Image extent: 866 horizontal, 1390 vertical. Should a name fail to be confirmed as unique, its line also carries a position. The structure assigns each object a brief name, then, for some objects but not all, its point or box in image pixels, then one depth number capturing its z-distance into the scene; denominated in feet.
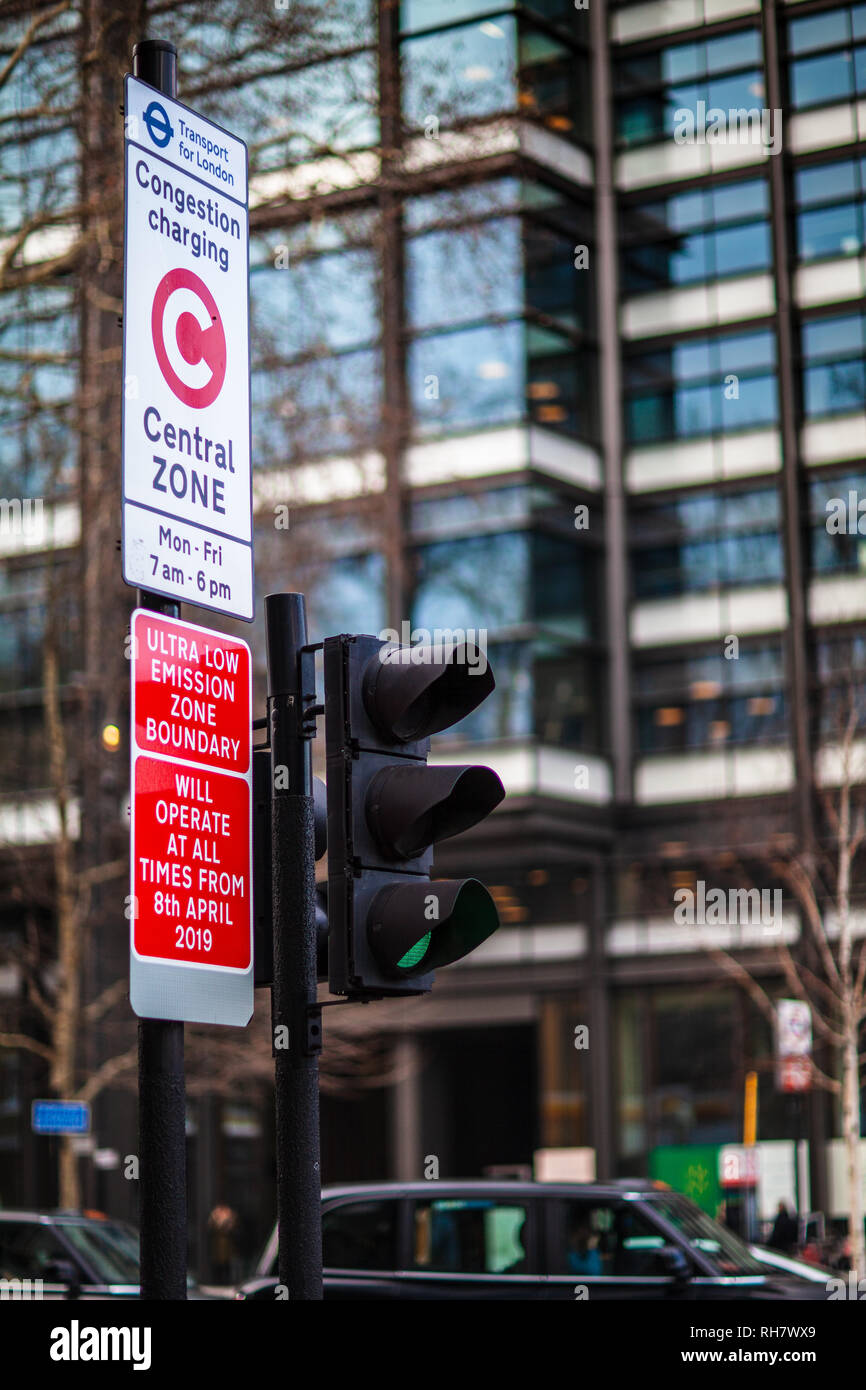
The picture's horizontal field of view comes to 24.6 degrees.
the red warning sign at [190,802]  15.69
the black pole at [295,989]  17.52
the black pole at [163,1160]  15.98
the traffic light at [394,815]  17.74
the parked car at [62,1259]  49.34
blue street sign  77.36
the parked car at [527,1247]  42.70
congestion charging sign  17.03
